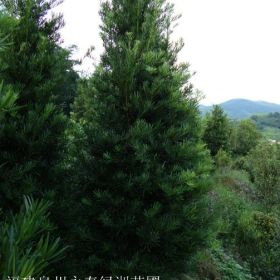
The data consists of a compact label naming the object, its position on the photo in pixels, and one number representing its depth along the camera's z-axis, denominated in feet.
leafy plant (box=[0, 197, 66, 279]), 4.75
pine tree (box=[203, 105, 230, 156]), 70.78
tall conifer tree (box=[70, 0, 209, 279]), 13.46
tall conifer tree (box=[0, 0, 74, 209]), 12.97
